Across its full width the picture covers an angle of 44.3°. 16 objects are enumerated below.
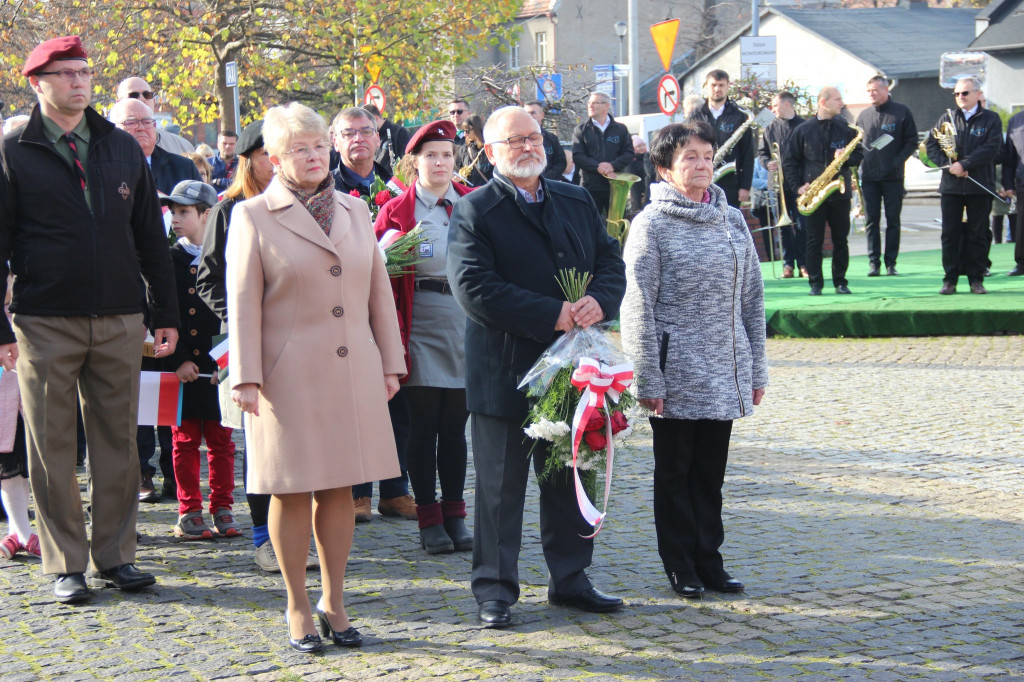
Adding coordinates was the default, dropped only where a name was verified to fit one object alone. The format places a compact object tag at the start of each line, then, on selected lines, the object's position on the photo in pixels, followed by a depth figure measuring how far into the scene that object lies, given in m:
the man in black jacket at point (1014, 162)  14.03
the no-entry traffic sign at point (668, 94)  20.78
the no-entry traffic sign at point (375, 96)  21.61
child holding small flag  6.42
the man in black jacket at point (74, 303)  5.26
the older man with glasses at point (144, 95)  8.16
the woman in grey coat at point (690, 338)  5.14
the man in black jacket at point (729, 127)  13.58
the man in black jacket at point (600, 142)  15.04
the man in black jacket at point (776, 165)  14.81
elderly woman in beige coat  4.55
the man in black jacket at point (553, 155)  14.58
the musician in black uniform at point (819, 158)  13.46
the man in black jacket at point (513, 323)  4.89
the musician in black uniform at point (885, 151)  14.00
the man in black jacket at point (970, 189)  13.09
